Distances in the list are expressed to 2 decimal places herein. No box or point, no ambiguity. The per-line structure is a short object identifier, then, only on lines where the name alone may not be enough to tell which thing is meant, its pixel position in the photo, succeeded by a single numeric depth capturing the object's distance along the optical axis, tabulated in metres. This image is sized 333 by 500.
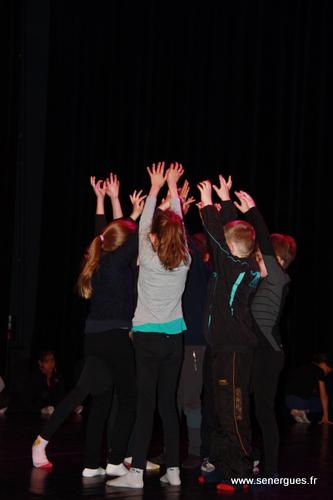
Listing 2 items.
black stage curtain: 7.56
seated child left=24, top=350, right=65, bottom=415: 7.41
